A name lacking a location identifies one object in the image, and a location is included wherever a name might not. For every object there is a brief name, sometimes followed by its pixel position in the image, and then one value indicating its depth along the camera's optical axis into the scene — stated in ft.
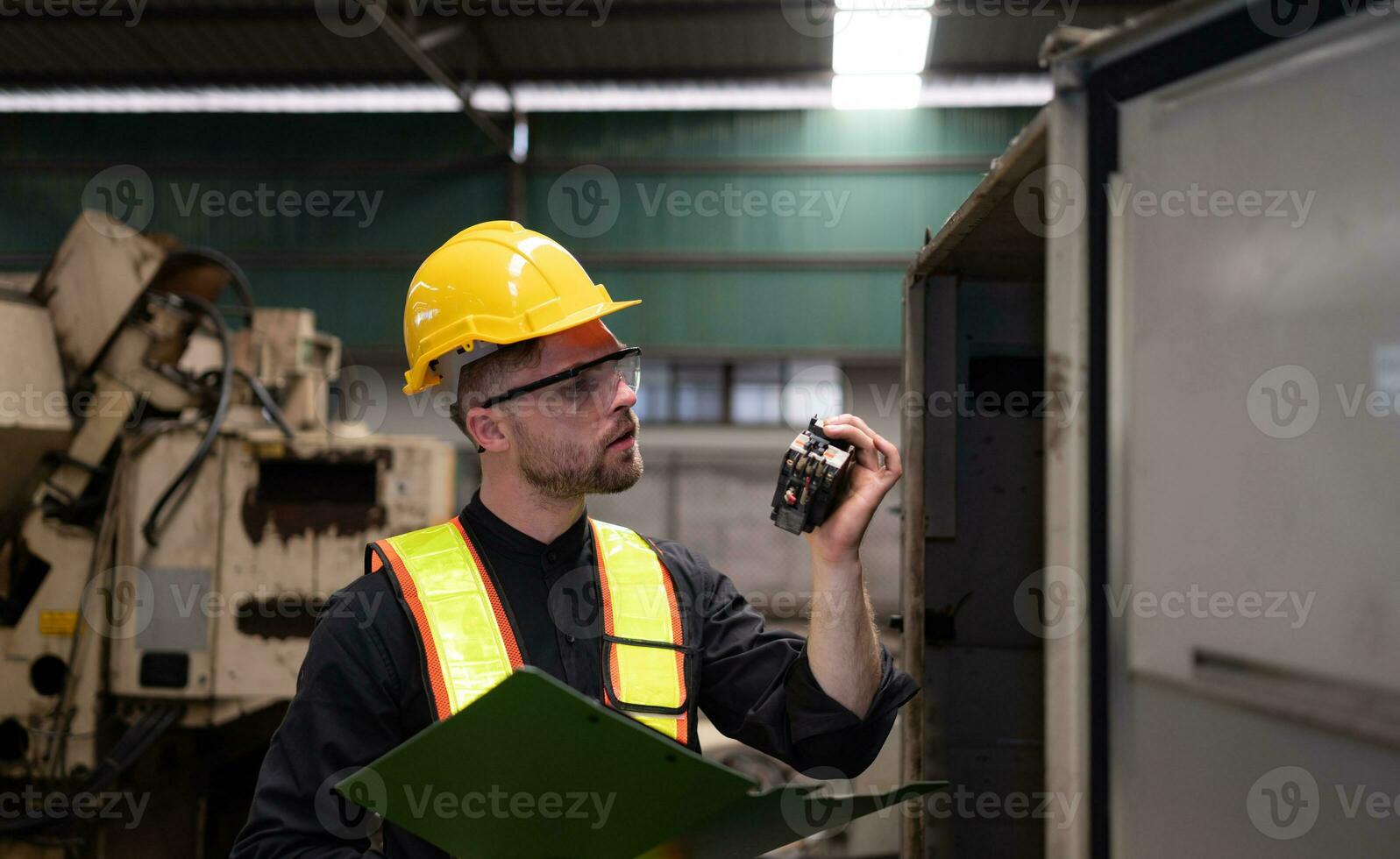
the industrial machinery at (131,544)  12.03
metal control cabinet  3.23
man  5.33
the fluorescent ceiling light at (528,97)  29.53
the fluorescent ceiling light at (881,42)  24.12
